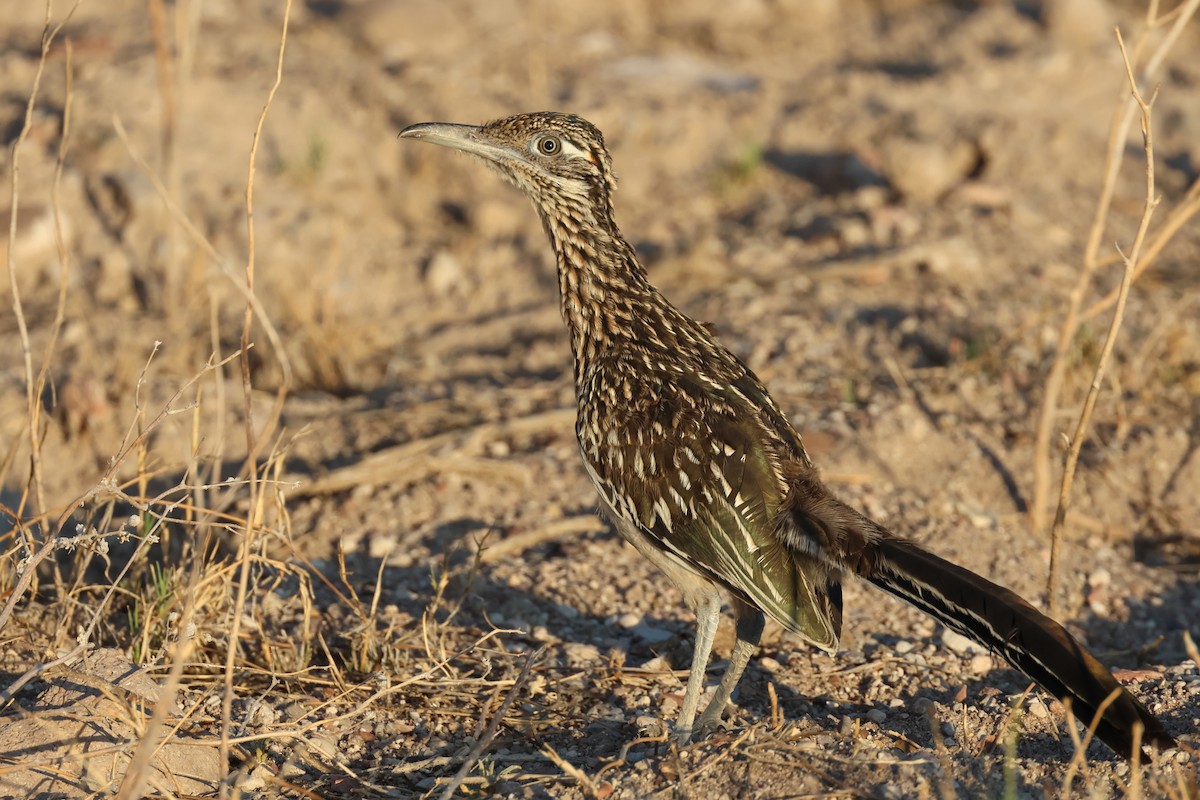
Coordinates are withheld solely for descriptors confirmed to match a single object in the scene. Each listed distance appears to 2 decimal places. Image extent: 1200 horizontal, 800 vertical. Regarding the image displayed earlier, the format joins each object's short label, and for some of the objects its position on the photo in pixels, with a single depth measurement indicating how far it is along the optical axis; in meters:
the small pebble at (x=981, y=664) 8.60
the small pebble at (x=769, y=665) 8.68
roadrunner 6.40
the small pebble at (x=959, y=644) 8.86
